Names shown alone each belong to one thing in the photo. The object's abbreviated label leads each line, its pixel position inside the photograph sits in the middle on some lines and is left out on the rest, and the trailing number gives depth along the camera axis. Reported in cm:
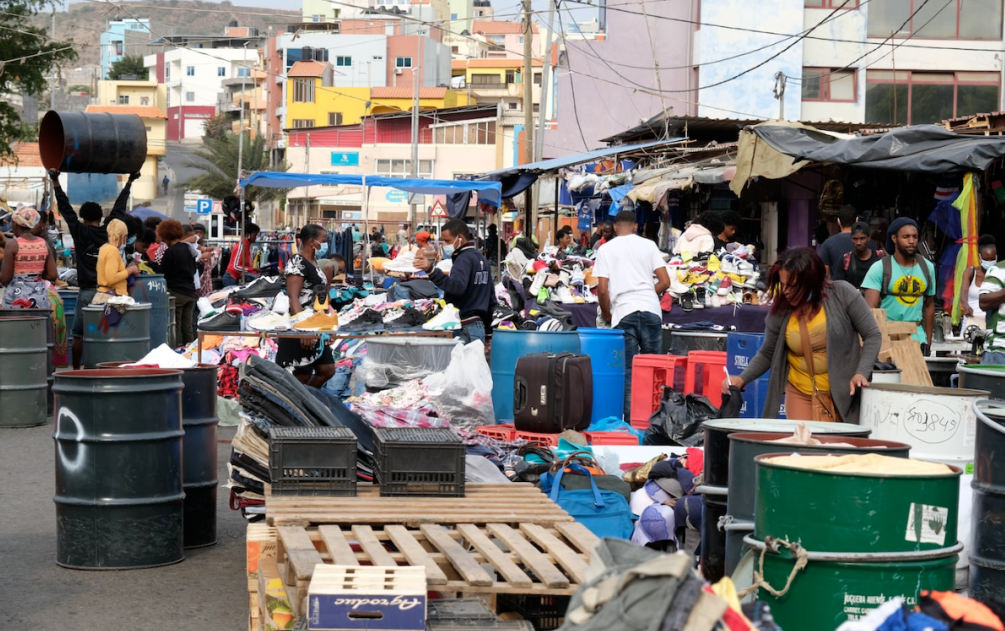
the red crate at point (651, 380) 1034
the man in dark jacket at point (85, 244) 1360
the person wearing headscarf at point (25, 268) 1314
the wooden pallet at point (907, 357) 885
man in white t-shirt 1076
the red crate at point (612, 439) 891
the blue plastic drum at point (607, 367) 1053
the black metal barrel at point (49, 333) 1214
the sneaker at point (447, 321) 1140
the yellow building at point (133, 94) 12356
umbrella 2722
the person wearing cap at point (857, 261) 1148
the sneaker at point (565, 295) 1627
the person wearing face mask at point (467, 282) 1112
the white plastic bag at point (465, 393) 1023
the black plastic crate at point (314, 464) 583
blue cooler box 962
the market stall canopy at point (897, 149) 1234
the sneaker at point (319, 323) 1052
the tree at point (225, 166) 8275
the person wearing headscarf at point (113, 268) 1303
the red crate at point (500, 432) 916
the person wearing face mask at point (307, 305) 1101
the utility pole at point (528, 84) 3509
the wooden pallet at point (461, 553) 440
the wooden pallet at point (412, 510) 531
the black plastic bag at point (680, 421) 884
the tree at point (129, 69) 14588
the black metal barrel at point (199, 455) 743
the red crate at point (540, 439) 891
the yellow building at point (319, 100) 9644
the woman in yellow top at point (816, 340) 693
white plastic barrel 552
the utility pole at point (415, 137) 5352
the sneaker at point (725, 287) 1486
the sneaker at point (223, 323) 1187
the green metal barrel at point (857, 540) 365
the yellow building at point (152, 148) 10300
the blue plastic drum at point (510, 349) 1032
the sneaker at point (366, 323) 1107
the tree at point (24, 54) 3155
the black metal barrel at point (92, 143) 1396
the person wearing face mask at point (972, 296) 1185
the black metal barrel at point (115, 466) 667
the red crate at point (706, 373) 1012
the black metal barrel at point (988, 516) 429
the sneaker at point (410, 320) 1202
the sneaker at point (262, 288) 1551
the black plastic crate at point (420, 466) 591
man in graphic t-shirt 1035
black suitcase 916
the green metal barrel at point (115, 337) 1305
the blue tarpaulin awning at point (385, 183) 2052
